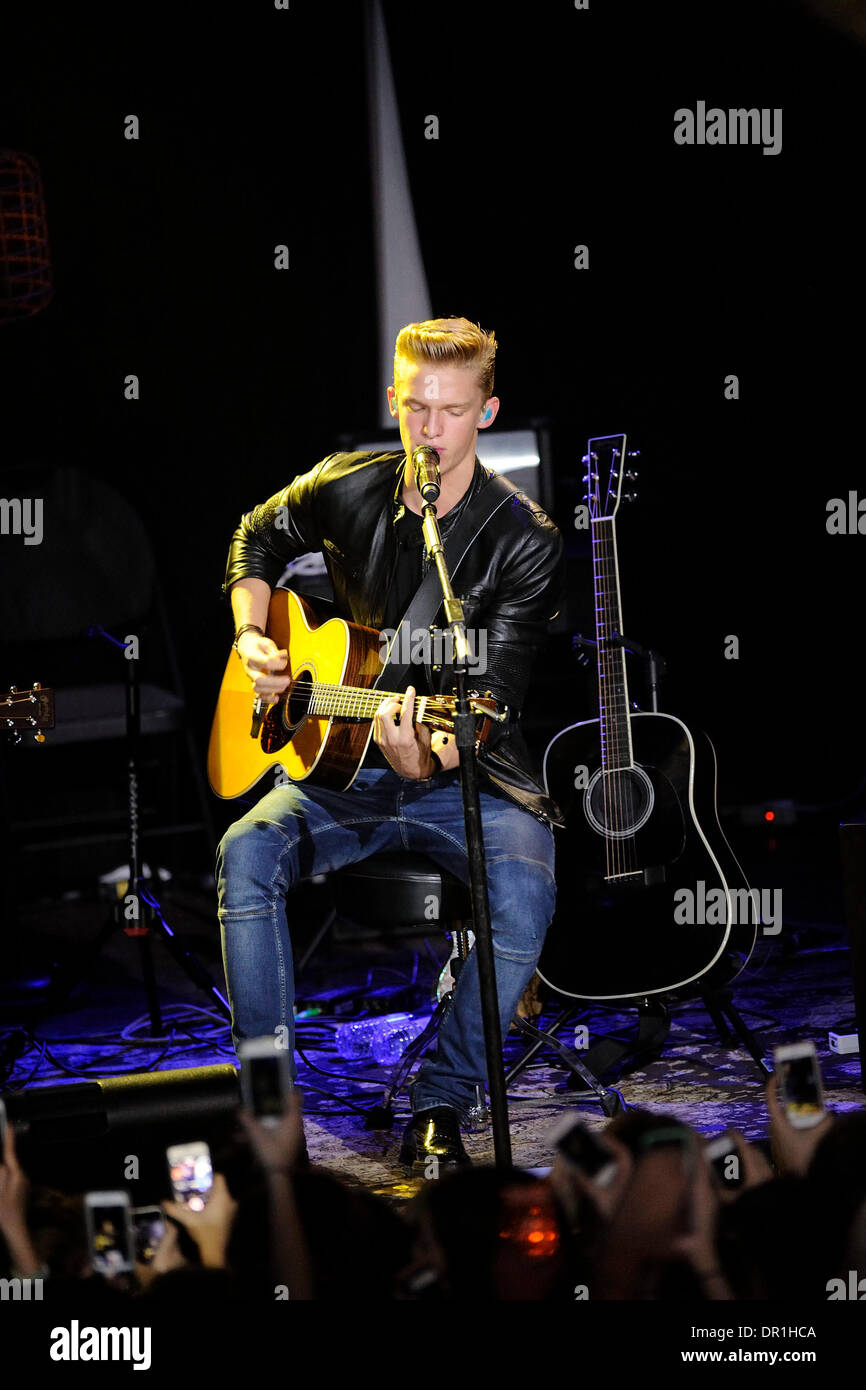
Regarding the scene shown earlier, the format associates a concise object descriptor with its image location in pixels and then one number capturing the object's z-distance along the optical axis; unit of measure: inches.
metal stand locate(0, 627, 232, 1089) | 165.3
